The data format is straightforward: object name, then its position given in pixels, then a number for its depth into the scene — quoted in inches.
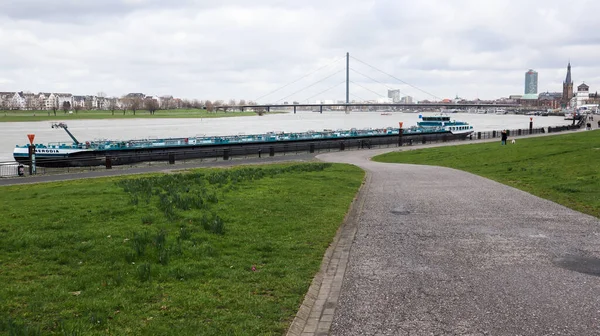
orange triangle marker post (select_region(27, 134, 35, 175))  1030.4
